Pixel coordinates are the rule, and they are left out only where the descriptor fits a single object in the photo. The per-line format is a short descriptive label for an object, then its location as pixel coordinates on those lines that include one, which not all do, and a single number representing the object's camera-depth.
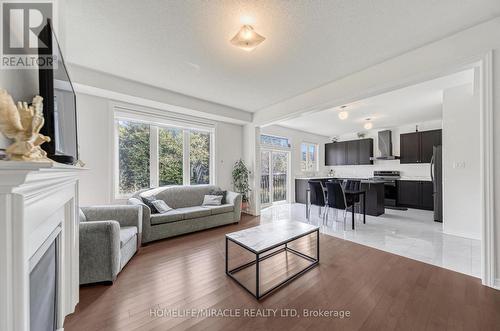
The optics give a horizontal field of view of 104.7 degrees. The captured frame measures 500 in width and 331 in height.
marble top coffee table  2.01
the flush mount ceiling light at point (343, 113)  4.33
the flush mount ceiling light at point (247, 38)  1.88
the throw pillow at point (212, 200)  4.12
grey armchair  1.96
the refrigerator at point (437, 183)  4.17
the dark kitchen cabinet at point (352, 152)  7.12
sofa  3.10
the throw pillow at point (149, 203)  3.29
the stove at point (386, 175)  6.27
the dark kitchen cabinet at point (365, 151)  6.80
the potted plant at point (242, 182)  5.11
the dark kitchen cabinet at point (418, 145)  5.40
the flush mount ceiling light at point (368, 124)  5.45
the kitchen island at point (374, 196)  4.73
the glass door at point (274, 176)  6.06
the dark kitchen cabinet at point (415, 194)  5.33
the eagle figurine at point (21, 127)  0.67
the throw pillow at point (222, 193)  4.37
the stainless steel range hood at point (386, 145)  6.36
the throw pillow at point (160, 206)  3.33
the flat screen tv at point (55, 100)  1.10
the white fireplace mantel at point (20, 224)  0.58
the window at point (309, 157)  7.22
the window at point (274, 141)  6.01
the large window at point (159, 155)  3.74
